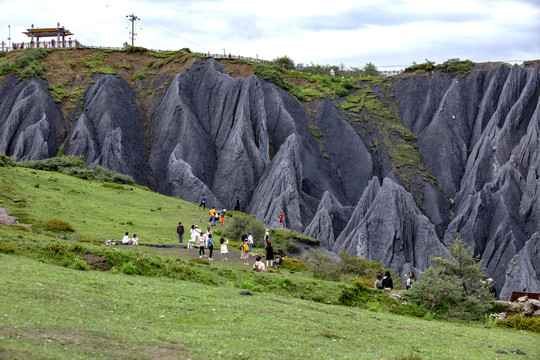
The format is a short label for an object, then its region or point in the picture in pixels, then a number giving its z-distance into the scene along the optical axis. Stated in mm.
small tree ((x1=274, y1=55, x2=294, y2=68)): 131875
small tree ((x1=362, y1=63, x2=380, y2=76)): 130875
